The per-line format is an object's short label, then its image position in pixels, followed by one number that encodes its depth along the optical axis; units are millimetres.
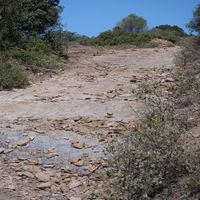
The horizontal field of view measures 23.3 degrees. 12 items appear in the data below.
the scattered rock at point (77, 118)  6953
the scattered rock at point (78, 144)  5842
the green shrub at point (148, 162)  4152
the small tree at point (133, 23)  37281
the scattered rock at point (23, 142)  5920
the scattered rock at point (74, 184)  4820
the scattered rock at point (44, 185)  4782
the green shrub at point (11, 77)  9695
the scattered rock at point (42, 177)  4956
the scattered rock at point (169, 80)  9608
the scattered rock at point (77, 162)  5344
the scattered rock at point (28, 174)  5051
